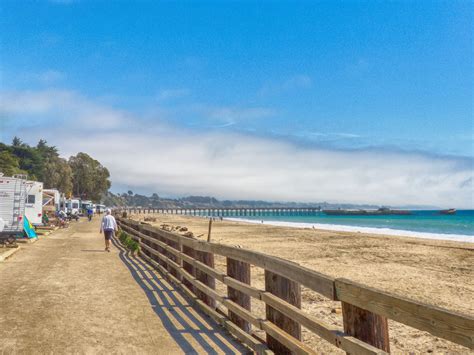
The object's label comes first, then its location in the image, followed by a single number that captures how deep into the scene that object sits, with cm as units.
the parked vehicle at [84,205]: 8097
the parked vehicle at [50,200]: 3481
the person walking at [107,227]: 1608
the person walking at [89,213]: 4997
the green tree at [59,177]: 9394
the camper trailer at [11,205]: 1730
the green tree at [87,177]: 10981
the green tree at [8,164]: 7827
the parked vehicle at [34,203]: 2411
